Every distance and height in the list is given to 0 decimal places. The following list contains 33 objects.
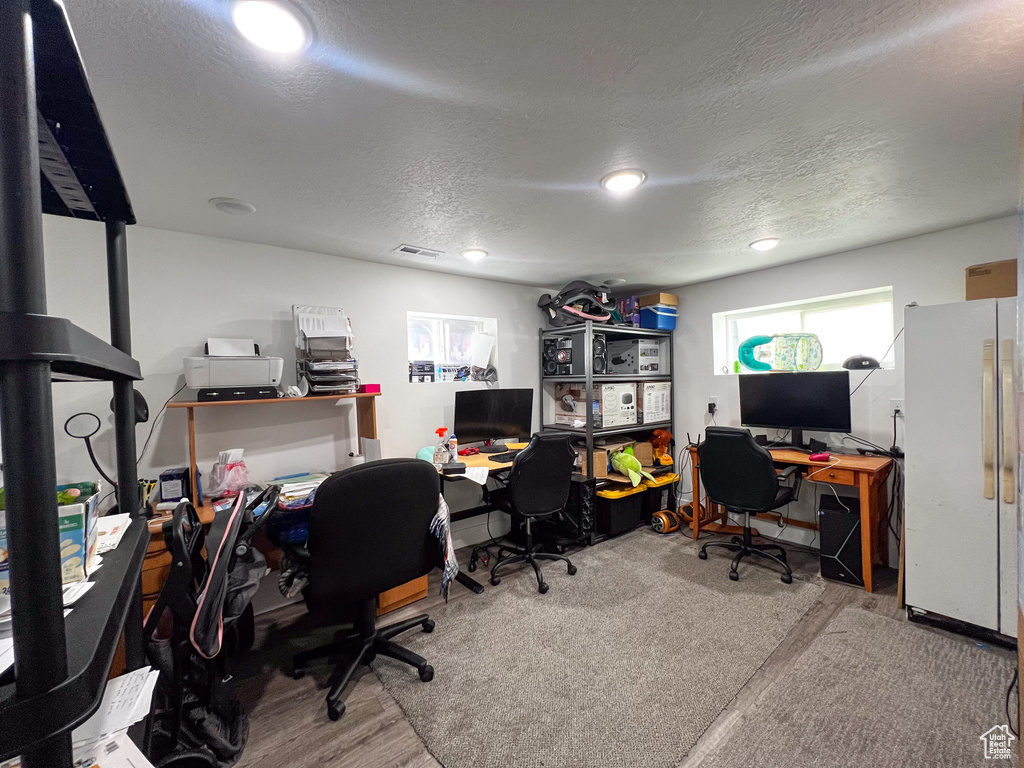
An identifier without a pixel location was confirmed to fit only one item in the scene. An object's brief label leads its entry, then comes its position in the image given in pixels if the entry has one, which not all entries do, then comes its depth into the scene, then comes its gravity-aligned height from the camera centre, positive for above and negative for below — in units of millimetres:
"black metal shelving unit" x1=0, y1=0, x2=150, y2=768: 300 -43
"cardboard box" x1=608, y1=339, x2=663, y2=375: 4172 +162
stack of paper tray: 2629 +190
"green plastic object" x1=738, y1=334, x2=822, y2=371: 3396 +129
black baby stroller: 1422 -857
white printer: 2277 +68
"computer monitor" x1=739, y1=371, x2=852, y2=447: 3086 -262
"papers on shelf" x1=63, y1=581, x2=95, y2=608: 462 -231
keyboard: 3205 -623
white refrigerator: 2104 -523
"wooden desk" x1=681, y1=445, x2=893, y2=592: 2678 -750
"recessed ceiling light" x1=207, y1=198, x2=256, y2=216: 2096 +906
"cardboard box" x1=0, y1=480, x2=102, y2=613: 476 -191
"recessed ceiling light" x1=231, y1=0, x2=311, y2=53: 1038 +915
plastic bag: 2395 -536
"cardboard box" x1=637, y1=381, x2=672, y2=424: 4109 -294
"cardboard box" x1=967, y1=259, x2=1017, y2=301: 2256 +441
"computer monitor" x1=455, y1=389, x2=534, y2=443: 3398 -314
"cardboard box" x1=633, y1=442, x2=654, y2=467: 4148 -795
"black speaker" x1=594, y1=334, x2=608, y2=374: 3867 +171
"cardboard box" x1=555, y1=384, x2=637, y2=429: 3826 -300
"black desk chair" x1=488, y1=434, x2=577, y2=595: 2760 -729
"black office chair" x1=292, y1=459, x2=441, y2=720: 1693 -693
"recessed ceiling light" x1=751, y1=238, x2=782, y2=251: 2861 +854
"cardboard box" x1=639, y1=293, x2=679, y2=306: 4082 +700
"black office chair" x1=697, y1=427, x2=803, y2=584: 2838 -764
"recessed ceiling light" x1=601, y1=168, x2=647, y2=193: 1887 +880
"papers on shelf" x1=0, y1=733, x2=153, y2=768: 516 -458
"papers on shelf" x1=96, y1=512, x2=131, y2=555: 670 -245
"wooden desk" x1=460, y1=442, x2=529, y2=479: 2961 -624
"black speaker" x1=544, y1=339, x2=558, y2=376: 4098 +186
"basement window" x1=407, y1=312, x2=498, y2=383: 3455 +269
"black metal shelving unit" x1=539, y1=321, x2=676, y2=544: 3698 -49
